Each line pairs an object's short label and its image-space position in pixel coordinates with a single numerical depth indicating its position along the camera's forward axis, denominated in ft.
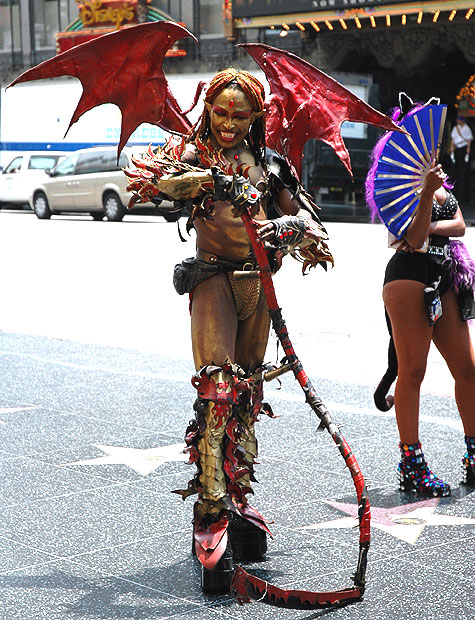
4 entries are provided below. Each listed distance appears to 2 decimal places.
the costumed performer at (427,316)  33.58
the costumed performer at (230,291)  25.82
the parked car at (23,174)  189.57
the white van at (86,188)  162.61
